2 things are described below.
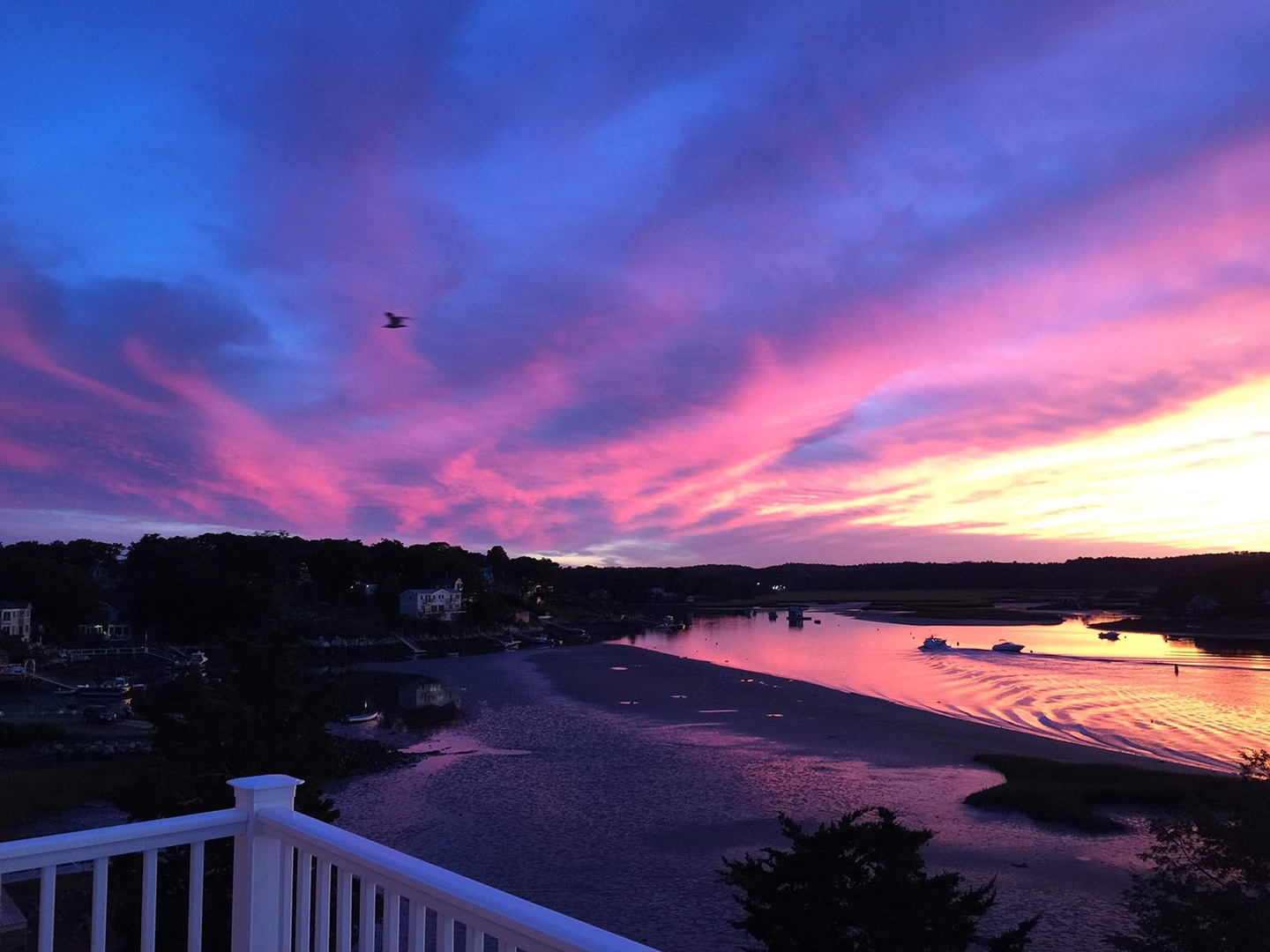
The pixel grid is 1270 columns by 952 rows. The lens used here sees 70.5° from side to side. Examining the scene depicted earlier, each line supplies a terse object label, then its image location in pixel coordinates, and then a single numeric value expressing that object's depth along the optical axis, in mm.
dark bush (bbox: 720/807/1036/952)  9609
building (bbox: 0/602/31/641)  59000
